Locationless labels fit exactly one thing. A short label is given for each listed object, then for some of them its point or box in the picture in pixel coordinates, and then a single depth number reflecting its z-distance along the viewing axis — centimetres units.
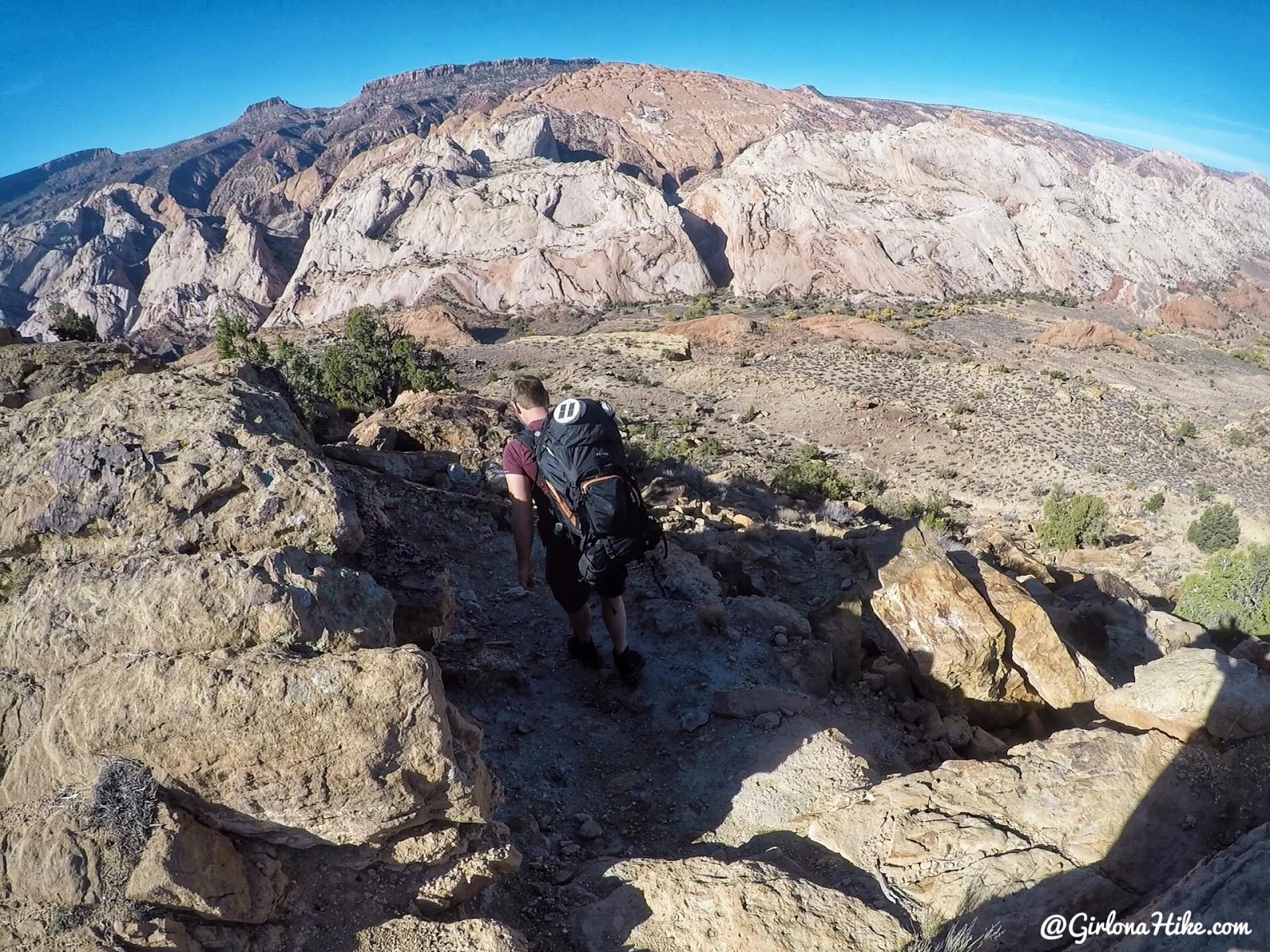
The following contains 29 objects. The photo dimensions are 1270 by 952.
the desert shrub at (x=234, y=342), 1748
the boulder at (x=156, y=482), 297
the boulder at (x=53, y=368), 504
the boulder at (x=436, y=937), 238
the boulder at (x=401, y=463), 671
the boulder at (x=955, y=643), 539
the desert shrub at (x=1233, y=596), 914
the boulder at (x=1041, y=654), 536
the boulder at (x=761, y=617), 581
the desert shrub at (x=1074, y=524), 1312
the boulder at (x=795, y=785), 376
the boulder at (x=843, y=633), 559
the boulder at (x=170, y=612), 256
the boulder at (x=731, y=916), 261
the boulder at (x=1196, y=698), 376
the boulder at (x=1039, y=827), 291
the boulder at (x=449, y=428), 862
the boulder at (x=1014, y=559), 1001
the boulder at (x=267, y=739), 233
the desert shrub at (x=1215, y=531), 1288
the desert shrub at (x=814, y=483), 1384
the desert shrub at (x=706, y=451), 1717
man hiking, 416
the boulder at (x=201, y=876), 213
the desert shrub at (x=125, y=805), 216
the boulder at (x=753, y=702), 464
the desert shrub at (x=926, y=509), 1325
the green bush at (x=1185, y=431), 1995
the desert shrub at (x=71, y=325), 1533
